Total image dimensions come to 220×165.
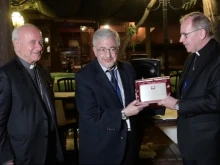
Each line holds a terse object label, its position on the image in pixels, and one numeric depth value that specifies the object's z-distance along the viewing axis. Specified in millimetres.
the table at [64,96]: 4480
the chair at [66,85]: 7422
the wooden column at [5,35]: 3078
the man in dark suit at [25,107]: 2078
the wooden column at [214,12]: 3924
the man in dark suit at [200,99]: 2152
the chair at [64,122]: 3961
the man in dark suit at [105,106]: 2154
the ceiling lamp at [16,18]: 8430
